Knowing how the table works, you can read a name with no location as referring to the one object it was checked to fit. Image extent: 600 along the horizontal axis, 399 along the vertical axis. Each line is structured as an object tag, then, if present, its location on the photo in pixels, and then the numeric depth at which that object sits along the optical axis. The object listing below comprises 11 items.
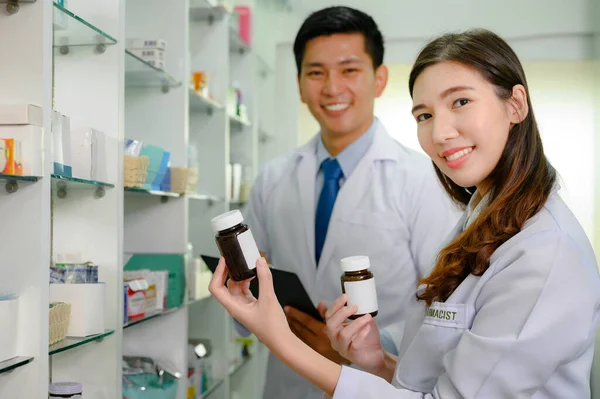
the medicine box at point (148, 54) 2.55
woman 1.25
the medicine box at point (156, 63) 2.54
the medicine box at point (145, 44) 2.56
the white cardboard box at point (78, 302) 1.87
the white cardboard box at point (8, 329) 1.48
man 2.56
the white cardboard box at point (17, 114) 1.53
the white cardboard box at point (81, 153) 1.88
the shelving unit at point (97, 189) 1.56
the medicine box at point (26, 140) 1.54
